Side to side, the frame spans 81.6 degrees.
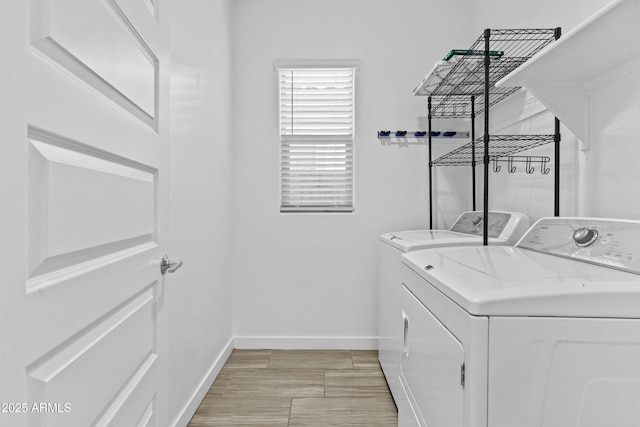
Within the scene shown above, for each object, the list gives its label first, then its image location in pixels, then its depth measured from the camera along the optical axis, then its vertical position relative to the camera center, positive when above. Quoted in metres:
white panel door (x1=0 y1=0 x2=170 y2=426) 0.50 +0.00
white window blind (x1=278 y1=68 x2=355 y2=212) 2.70 +0.53
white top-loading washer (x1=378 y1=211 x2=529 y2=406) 1.78 -0.18
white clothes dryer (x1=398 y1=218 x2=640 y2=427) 0.76 -0.29
